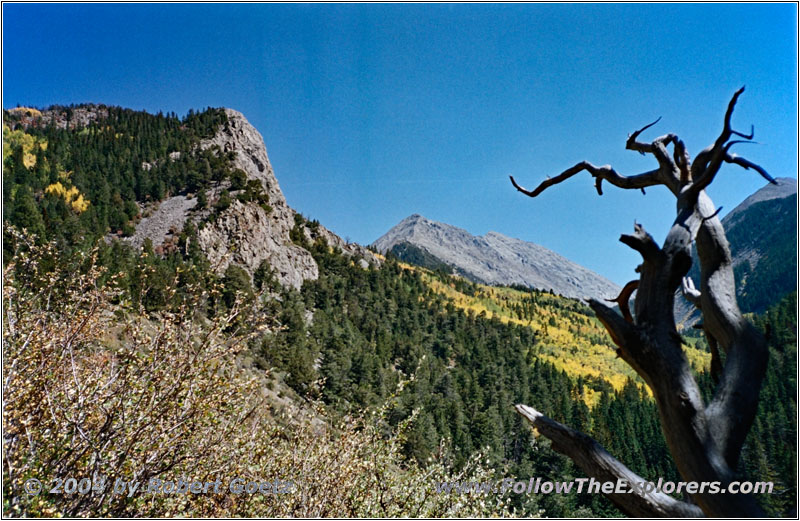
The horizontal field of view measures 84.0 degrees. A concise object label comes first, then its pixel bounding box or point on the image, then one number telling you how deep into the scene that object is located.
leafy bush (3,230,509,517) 4.37
